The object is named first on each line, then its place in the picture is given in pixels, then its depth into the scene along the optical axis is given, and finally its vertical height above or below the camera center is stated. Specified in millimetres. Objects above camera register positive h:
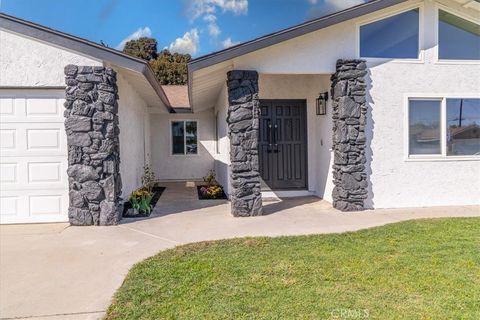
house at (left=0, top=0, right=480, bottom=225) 6754 +801
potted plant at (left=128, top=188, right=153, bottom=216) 7798 -1225
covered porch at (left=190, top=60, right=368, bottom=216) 7211 +366
